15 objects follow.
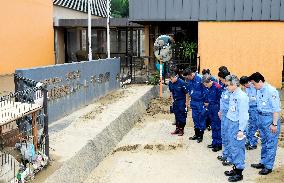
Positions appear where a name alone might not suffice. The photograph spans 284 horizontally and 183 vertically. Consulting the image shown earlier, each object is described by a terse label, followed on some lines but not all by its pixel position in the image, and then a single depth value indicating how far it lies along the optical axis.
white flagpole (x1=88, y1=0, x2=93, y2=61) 13.38
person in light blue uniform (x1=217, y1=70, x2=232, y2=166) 5.16
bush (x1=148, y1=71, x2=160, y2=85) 12.04
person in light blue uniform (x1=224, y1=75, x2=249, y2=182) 4.64
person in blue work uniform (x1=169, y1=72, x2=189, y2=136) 6.94
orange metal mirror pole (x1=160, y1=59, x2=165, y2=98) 11.05
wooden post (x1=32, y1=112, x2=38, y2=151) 4.32
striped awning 19.09
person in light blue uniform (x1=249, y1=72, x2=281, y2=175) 4.87
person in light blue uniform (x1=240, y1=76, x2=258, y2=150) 5.52
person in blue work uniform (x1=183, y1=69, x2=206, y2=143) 6.58
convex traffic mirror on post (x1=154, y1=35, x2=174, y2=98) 11.41
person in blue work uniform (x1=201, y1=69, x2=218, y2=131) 6.54
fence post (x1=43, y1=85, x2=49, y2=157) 4.54
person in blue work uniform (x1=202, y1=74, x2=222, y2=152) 6.04
